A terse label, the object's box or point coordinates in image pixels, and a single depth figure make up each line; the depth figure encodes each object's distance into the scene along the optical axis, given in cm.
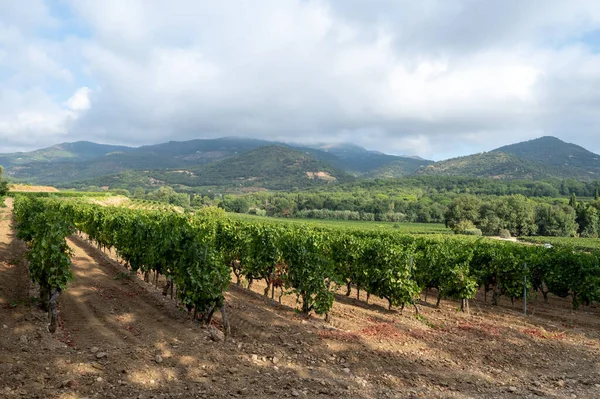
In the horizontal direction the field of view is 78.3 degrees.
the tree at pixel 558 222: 7906
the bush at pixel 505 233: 7478
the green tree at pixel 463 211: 7644
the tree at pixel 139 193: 16062
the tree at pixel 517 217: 7931
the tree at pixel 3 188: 6573
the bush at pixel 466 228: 7075
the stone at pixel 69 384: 746
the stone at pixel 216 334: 1084
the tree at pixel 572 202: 9442
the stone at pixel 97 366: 837
